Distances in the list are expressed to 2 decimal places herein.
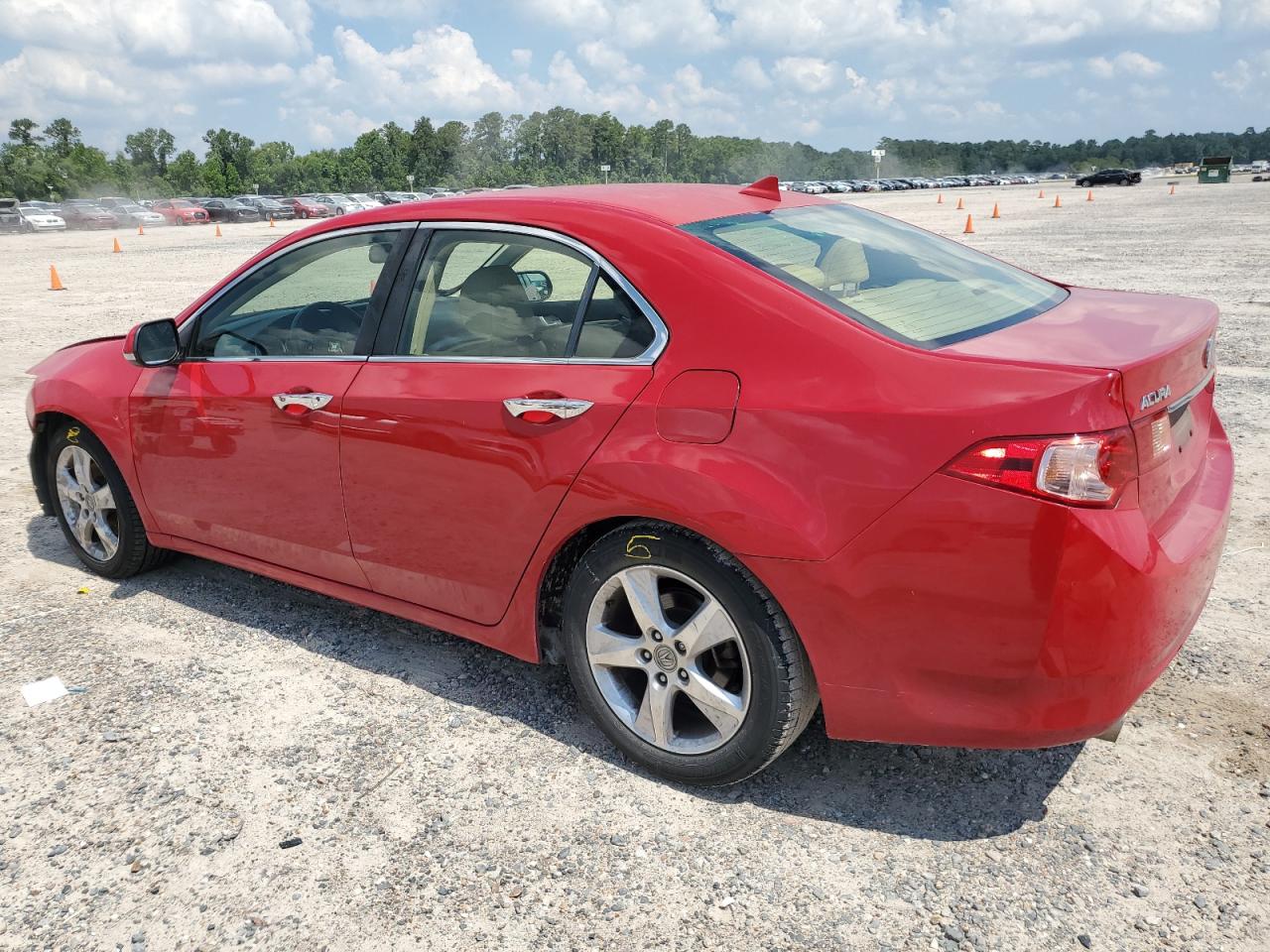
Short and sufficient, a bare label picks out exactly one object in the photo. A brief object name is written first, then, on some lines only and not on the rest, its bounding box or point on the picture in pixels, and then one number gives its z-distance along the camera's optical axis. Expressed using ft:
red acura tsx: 7.84
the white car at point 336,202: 182.60
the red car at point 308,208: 184.34
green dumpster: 214.07
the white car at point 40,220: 153.38
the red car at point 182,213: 174.91
